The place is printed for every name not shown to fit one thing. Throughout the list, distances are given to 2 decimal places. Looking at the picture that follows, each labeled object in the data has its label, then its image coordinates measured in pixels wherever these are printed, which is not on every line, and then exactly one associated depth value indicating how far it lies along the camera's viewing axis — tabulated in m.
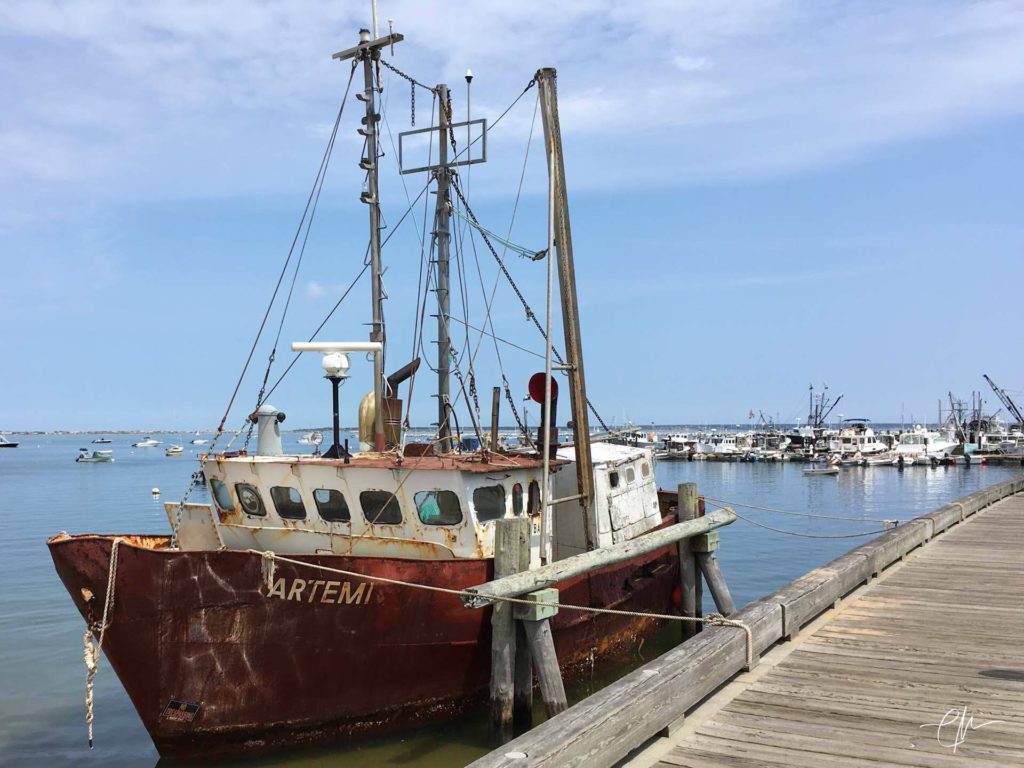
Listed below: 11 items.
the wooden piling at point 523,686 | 10.71
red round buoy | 13.74
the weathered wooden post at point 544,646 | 10.17
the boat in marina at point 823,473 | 71.88
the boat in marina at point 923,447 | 82.44
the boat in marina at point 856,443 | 85.44
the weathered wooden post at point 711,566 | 13.94
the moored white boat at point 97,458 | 108.19
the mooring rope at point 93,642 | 9.57
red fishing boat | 9.65
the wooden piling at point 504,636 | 10.32
